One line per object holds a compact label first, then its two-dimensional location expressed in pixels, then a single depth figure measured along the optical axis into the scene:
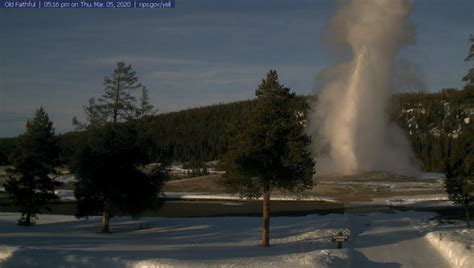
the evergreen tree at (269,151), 25.25
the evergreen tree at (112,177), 31.81
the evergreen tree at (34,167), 34.22
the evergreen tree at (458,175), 32.88
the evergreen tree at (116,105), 36.91
